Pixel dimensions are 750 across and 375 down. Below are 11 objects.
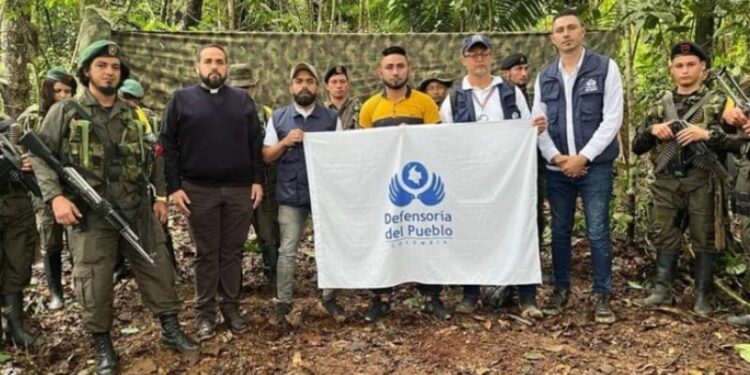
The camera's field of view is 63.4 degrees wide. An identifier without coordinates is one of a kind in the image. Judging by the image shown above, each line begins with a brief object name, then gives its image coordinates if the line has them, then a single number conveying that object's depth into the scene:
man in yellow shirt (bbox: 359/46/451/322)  4.60
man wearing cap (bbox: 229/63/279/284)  5.49
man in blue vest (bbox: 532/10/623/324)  4.47
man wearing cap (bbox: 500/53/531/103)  6.17
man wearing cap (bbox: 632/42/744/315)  4.63
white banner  4.72
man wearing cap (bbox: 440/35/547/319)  4.61
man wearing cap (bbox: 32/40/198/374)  4.02
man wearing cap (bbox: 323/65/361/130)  5.17
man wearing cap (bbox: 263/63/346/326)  4.70
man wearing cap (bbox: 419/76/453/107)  6.32
